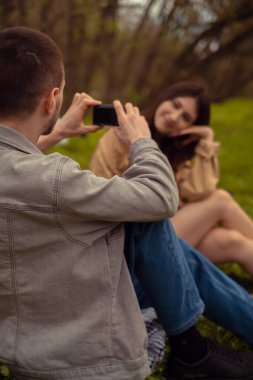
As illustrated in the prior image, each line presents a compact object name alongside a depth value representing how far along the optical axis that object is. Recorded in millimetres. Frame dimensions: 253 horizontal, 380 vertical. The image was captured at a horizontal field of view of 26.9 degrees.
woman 3154
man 1569
